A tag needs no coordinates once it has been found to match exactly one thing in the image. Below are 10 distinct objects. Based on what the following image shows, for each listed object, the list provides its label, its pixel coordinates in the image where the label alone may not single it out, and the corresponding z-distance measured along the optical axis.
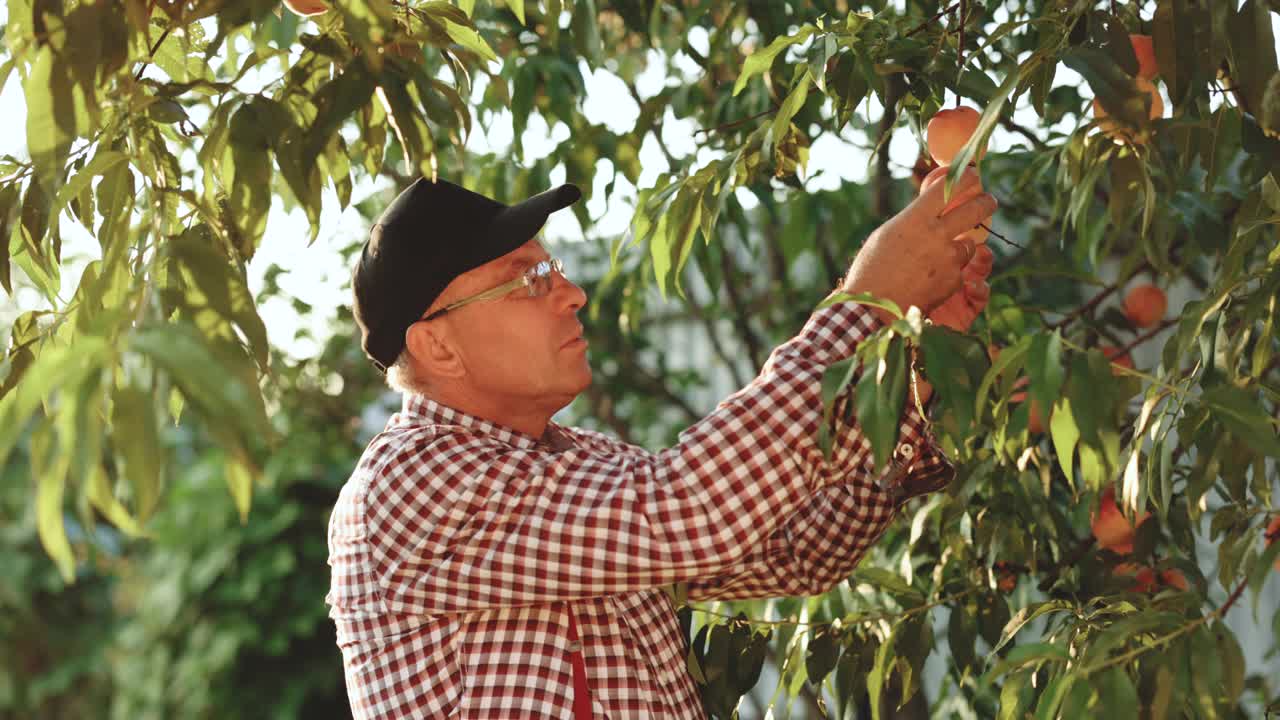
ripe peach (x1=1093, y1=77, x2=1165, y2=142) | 1.01
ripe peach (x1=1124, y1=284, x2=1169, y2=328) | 2.28
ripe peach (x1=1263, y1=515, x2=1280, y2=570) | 1.29
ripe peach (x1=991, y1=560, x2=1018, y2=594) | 1.65
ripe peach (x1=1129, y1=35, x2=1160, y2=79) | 1.22
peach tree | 0.85
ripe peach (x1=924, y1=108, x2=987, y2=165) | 1.23
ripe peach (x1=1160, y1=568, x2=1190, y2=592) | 1.70
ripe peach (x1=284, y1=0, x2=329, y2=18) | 1.27
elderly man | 1.09
